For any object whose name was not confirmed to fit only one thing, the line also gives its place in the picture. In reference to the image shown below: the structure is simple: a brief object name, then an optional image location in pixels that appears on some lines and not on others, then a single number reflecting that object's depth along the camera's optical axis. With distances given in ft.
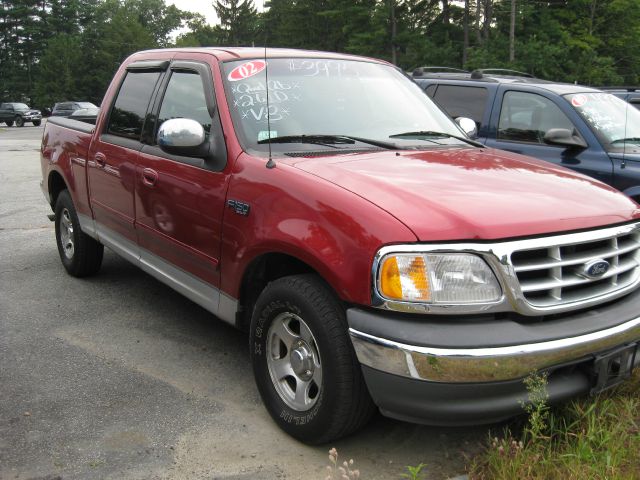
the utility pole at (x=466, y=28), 151.19
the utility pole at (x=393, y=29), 155.91
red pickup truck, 8.06
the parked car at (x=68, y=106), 127.13
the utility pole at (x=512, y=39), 126.31
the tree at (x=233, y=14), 217.21
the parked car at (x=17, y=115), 152.35
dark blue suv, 18.71
